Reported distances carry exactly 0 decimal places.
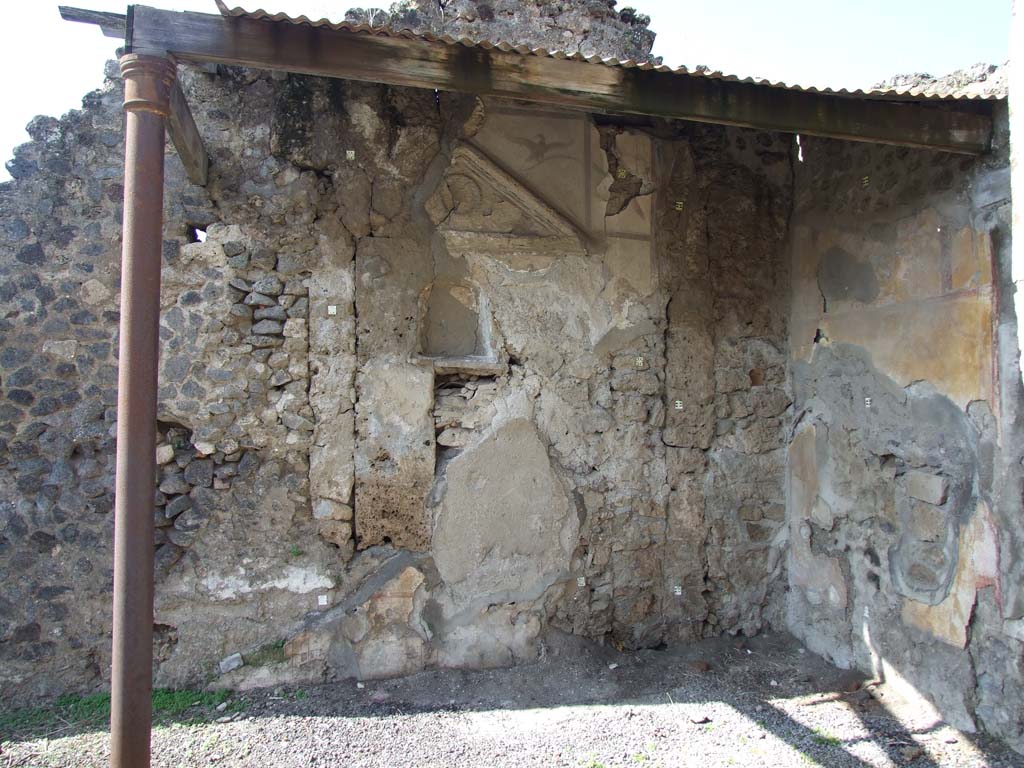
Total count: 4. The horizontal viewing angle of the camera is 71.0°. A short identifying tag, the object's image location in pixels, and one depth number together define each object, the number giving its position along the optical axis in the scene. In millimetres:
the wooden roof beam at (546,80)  3102
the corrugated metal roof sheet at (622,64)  3080
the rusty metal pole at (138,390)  2922
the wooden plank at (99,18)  3598
